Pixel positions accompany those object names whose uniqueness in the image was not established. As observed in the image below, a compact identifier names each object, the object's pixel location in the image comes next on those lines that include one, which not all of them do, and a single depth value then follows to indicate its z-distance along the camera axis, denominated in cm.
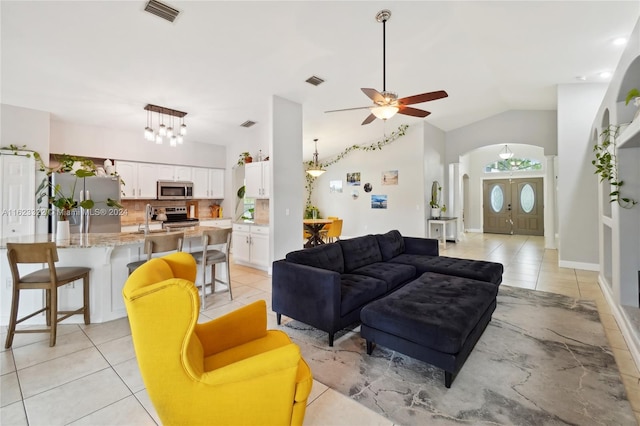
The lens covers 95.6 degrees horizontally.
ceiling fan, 323
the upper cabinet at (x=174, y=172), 667
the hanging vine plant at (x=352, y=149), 818
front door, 1050
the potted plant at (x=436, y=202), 820
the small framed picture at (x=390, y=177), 852
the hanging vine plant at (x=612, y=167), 315
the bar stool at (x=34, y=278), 257
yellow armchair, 119
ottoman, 203
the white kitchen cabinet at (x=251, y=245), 533
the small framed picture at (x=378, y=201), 880
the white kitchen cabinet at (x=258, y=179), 559
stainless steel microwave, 661
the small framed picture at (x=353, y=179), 944
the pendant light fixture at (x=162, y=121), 450
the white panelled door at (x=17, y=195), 458
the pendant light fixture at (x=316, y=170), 842
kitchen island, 302
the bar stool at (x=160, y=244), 317
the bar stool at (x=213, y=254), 365
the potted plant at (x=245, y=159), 625
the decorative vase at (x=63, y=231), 329
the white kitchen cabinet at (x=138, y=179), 610
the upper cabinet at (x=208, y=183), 727
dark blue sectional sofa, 268
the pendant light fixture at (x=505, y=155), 839
